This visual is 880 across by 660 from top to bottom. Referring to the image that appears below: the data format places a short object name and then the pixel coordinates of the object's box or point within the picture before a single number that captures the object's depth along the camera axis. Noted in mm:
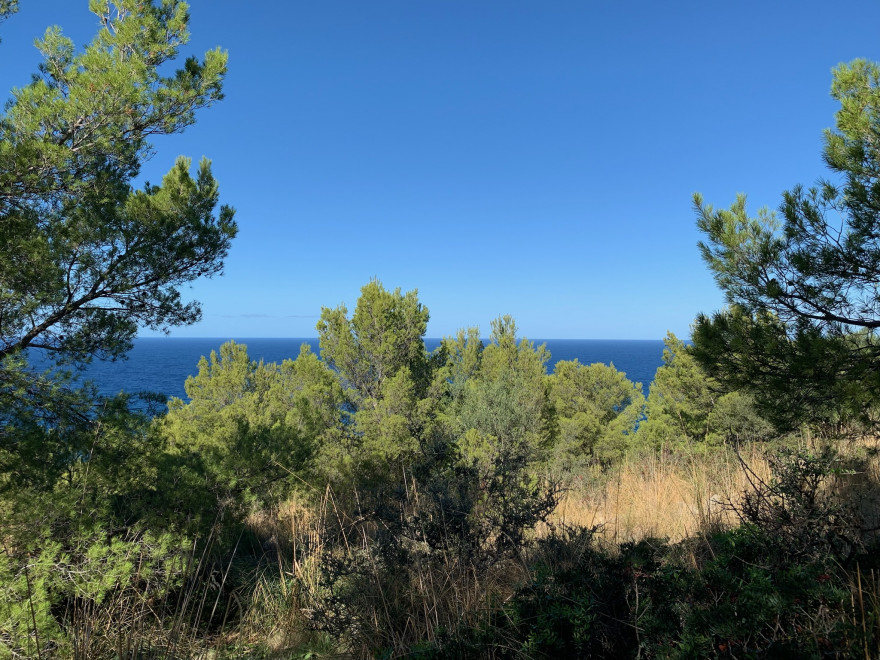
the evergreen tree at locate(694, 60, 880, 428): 3443
